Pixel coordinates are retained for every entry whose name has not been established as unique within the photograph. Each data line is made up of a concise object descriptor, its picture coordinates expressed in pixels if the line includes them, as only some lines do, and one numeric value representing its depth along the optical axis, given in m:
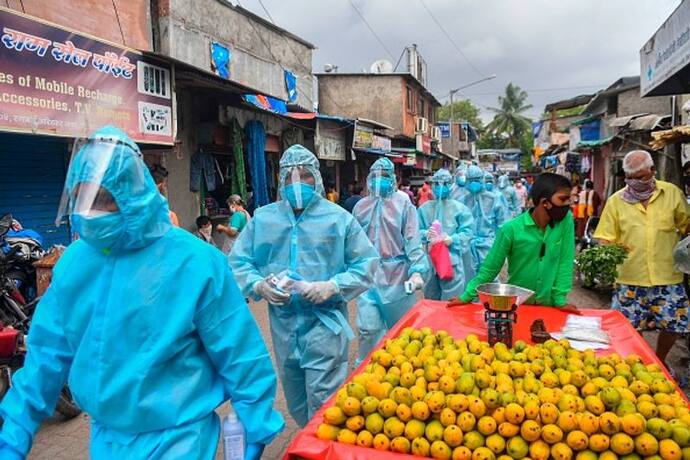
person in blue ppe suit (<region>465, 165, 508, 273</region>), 8.13
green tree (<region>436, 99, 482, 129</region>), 75.69
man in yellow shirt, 4.35
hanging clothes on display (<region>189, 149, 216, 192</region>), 10.27
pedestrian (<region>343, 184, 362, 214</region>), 12.19
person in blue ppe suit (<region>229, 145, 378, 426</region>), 3.31
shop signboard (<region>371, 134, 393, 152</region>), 17.77
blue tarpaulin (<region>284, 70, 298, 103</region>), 14.54
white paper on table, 2.94
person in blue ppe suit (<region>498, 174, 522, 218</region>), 11.81
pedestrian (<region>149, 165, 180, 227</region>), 5.96
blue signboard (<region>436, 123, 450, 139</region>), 39.87
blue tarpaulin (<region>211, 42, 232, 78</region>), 11.06
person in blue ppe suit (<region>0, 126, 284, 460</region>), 1.79
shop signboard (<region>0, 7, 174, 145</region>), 5.23
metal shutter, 6.64
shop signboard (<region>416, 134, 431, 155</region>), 26.98
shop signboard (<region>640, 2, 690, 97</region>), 4.86
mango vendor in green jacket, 3.65
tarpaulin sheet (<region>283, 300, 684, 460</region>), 2.83
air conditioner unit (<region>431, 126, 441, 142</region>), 33.52
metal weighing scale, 2.90
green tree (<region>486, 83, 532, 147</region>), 62.06
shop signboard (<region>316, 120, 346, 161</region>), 14.05
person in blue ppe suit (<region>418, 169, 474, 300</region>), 6.26
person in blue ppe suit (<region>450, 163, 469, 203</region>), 8.59
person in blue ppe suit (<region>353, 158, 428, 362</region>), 4.93
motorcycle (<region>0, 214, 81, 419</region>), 3.90
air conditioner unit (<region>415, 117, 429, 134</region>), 28.11
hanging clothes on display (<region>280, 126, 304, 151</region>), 13.18
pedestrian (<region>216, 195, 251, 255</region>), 8.55
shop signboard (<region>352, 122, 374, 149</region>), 15.78
